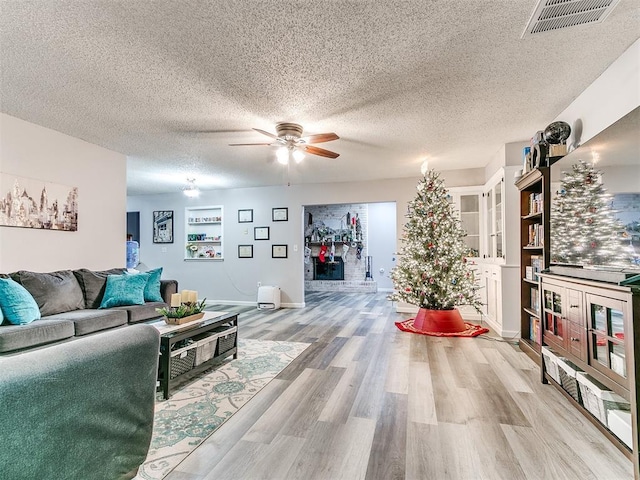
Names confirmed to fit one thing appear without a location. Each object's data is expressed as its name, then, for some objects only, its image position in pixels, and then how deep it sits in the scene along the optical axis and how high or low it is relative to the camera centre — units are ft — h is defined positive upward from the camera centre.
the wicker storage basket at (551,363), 8.59 -3.07
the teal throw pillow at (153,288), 13.80 -1.69
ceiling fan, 11.25 +3.67
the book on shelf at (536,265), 11.31 -0.60
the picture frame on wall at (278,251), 22.81 -0.22
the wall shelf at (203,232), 24.67 +1.18
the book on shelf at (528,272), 11.85 -0.87
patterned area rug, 6.03 -3.72
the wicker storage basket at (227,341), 10.52 -2.99
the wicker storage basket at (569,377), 7.60 -3.08
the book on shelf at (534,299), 11.42 -1.80
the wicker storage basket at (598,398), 6.32 -2.93
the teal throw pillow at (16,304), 9.14 -1.55
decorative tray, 9.36 -2.03
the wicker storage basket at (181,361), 8.56 -2.99
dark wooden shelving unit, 11.07 -0.20
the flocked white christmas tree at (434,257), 14.92 -0.42
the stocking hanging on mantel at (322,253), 32.91 -0.51
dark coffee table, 8.33 -2.76
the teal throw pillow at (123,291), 12.46 -1.64
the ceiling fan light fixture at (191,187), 19.80 +4.03
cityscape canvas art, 11.11 +1.58
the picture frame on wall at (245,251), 23.49 -0.22
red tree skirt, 14.30 -3.67
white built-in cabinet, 13.97 +0.26
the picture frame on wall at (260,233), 23.18 +1.03
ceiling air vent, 5.93 +4.32
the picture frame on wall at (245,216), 23.59 +2.25
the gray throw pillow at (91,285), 12.42 -1.40
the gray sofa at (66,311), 8.69 -2.10
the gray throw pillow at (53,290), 10.61 -1.38
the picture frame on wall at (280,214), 22.89 +2.31
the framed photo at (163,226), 25.17 +1.65
